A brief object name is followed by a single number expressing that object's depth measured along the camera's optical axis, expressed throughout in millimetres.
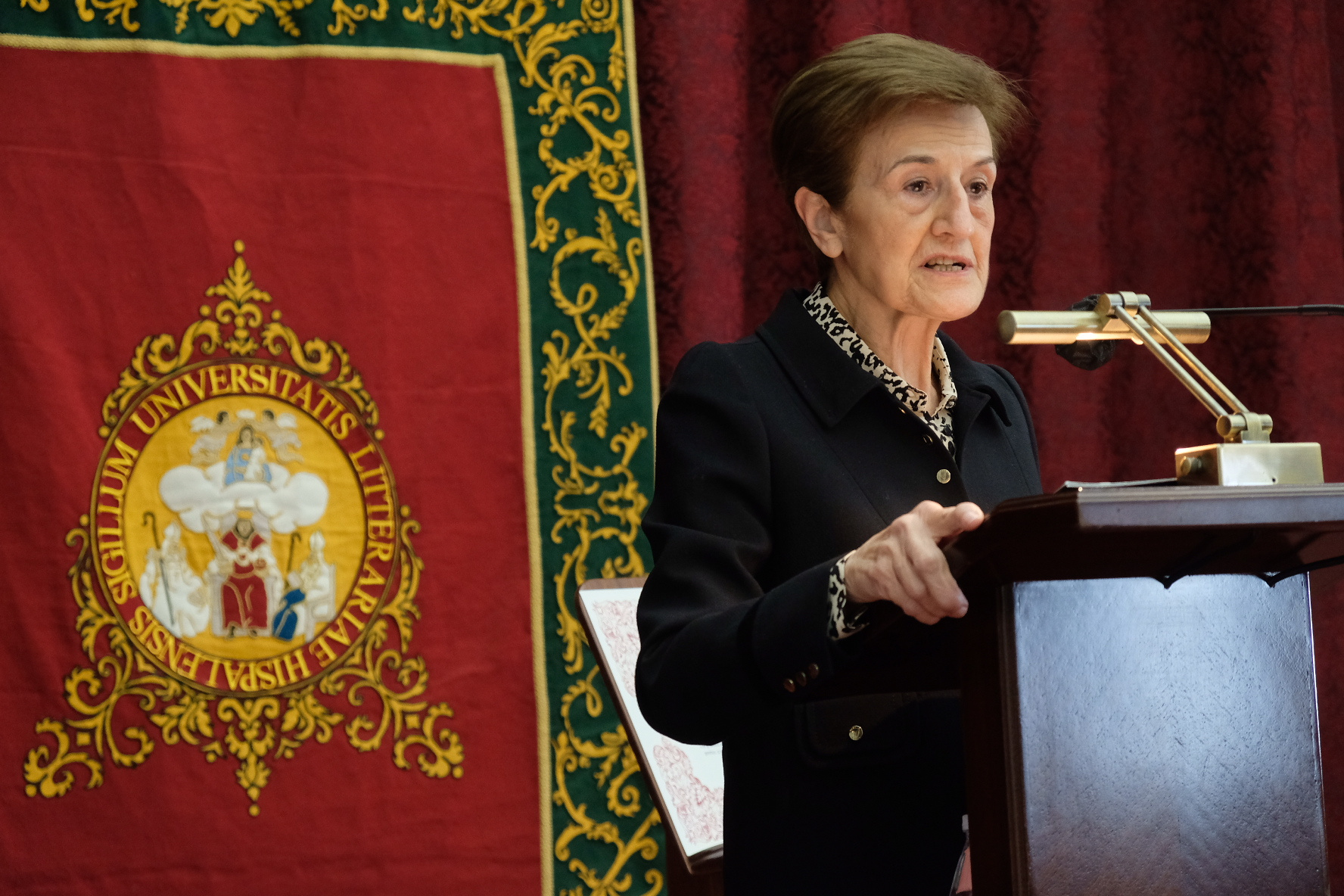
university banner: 5155
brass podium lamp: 4073
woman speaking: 4139
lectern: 3974
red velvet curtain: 5674
